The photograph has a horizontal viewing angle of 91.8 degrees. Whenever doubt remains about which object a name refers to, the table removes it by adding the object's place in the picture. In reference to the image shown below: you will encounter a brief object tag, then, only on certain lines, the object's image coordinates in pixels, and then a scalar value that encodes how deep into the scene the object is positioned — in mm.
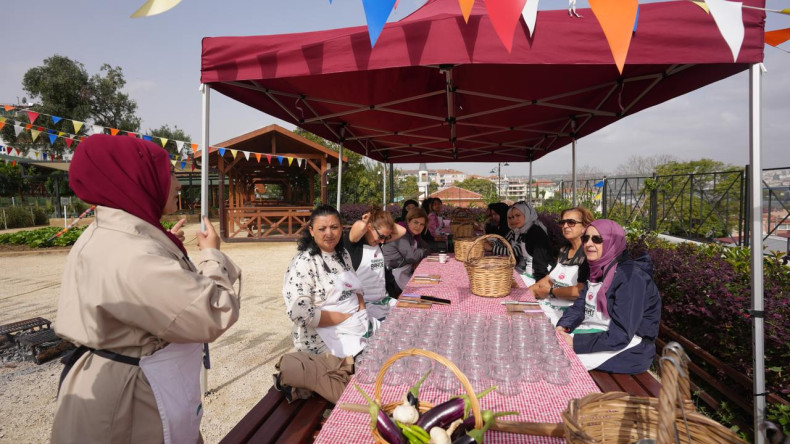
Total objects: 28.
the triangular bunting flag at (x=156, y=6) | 2080
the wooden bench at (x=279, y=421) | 1738
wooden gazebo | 13977
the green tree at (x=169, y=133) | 54519
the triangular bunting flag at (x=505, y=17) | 1844
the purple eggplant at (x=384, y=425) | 1030
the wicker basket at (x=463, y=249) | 4328
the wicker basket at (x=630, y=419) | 1064
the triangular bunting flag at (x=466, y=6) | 1842
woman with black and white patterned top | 2459
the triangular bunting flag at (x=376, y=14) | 1930
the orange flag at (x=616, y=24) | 1754
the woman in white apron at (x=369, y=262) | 3535
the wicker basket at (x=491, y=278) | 2891
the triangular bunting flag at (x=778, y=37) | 2086
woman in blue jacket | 2262
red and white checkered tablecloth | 1256
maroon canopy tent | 1979
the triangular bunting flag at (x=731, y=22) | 1800
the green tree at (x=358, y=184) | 21875
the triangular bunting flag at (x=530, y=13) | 1971
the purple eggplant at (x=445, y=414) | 1070
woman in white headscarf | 4336
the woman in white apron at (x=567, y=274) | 3350
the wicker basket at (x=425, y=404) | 1062
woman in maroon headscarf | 1202
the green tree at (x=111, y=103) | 33375
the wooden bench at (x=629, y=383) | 2059
